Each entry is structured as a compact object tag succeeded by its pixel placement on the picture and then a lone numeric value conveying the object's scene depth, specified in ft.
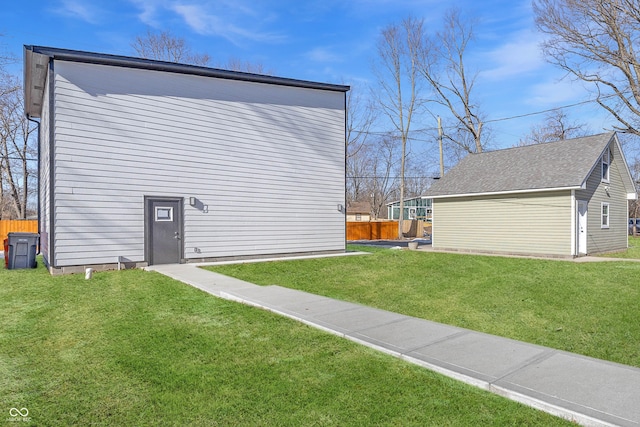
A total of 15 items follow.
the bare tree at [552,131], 98.49
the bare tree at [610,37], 60.23
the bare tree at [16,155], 81.10
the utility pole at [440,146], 85.56
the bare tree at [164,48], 80.38
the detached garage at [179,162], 30.07
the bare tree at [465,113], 90.33
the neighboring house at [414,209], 169.18
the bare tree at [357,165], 104.99
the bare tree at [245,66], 90.94
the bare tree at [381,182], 127.93
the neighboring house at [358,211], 177.06
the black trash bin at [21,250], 32.89
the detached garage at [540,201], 46.88
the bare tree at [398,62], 86.69
